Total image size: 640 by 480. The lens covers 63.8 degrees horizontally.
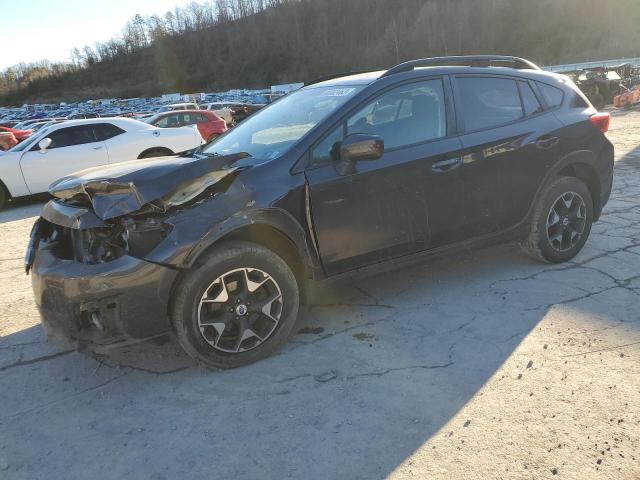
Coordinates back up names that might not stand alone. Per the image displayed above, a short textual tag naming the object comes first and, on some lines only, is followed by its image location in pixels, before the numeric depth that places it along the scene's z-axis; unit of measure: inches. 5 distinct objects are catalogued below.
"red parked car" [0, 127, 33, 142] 724.4
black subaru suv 110.3
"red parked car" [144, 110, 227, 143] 593.9
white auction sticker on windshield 139.6
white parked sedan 364.8
